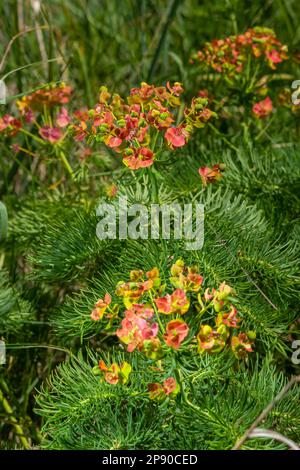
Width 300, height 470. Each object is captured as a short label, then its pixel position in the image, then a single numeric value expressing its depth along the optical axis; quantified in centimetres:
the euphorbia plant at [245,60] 75
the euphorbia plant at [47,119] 74
